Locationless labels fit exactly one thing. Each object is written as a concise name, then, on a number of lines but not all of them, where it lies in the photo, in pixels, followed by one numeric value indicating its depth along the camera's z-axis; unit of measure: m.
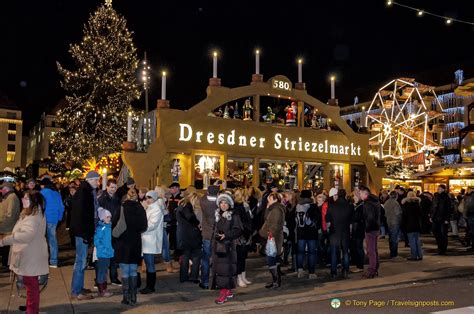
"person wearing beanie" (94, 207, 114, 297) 7.72
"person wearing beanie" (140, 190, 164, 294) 8.24
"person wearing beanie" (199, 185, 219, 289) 8.83
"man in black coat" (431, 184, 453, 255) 13.48
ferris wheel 27.69
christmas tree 27.98
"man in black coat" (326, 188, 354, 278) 9.82
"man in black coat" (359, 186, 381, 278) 9.97
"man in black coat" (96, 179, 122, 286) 7.90
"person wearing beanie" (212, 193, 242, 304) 7.74
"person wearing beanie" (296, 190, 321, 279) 9.86
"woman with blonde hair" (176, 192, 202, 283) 9.02
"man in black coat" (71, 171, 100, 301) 7.53
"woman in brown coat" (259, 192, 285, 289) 8.93
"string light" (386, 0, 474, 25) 14.80
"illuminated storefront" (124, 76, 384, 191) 13.00
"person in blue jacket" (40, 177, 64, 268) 10.30
